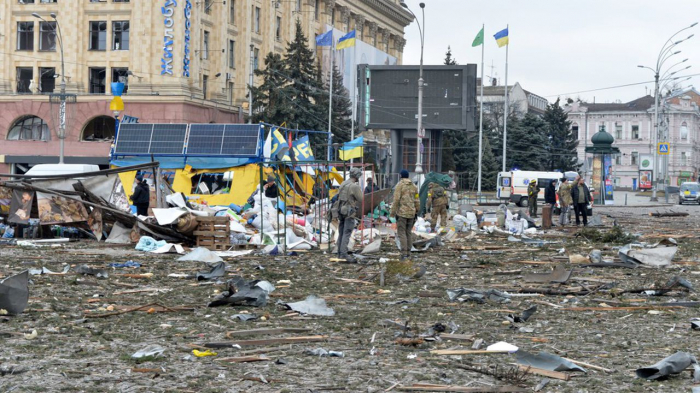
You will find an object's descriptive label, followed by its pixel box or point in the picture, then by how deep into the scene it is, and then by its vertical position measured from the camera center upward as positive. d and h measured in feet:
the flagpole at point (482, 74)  206.59 +23.41
